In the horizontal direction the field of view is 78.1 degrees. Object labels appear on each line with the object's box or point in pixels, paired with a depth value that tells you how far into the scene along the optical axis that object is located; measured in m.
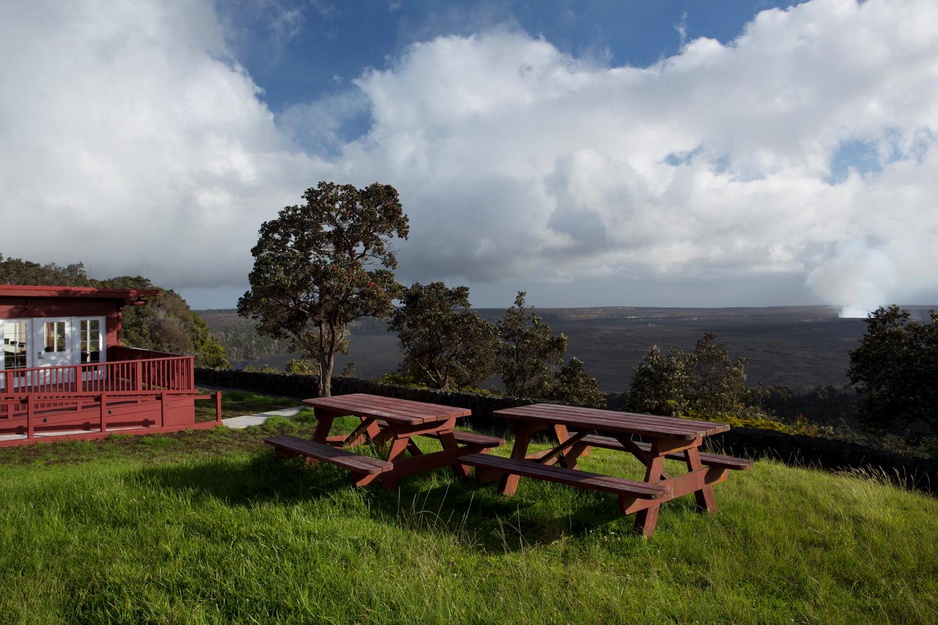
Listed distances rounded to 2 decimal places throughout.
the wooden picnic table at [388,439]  4.69
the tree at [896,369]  12.65
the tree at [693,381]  19.55
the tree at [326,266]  15.18
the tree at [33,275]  37.19
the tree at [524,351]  21.38
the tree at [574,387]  20.34
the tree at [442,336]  19.39
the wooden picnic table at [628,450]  3.86
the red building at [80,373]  10.23
